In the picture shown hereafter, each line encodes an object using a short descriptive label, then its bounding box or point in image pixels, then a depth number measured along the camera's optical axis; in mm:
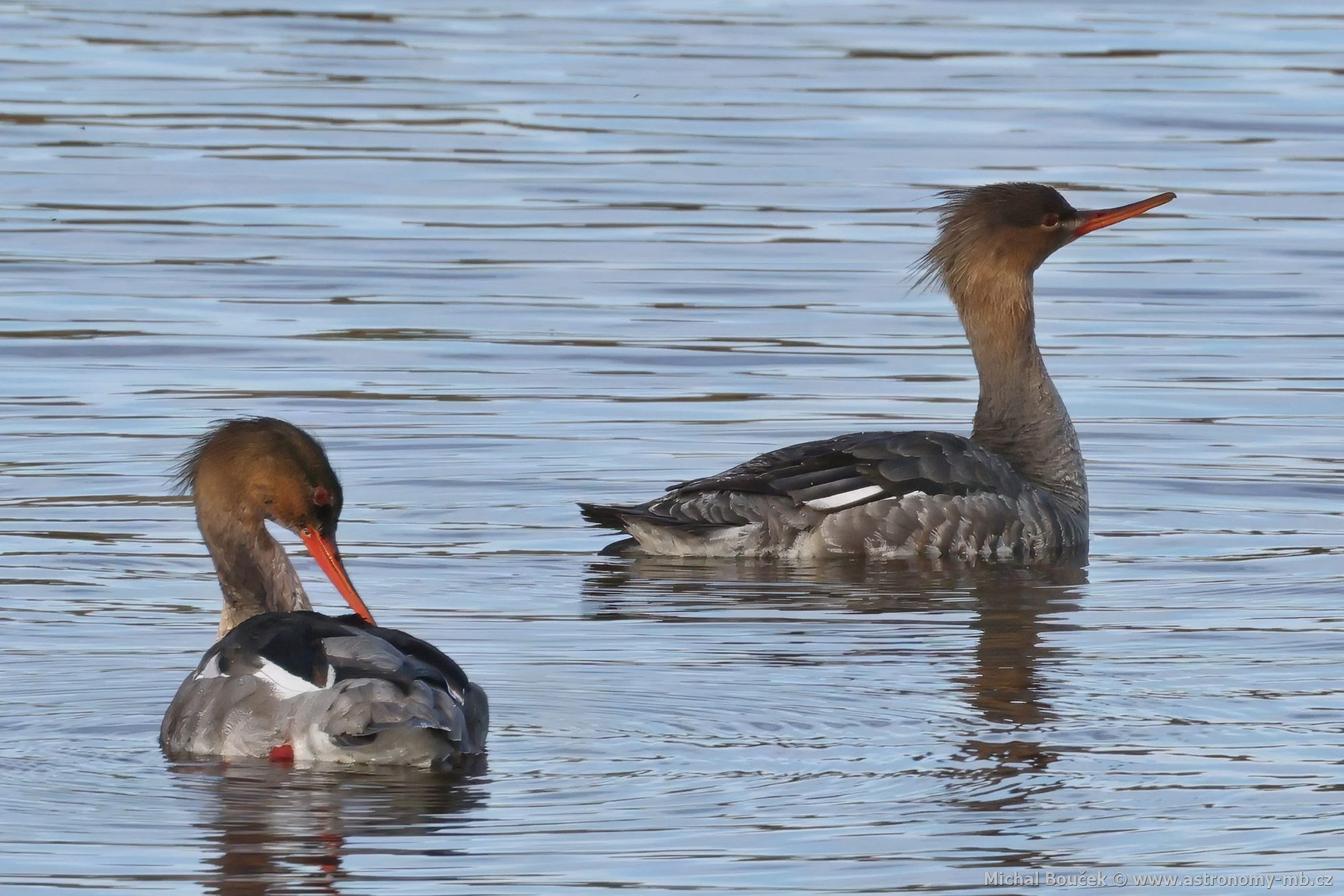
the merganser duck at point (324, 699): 15836
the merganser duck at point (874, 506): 23734
